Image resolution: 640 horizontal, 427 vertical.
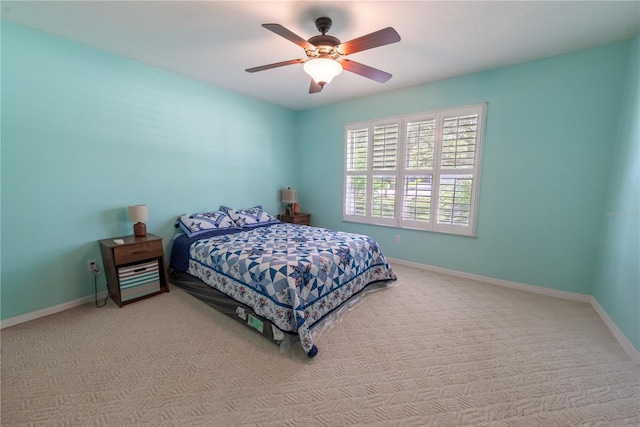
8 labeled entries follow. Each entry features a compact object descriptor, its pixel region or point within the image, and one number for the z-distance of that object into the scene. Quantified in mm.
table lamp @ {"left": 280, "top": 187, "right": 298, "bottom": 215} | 4473
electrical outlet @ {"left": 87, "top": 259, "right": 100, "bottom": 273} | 2582
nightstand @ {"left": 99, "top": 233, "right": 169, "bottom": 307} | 2475
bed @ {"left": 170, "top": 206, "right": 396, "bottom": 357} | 1964
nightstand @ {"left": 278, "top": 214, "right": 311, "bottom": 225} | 4383
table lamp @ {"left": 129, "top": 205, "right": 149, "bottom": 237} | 2684
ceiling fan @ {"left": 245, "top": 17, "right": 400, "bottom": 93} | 1743
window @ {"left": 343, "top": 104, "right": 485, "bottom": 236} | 3186
